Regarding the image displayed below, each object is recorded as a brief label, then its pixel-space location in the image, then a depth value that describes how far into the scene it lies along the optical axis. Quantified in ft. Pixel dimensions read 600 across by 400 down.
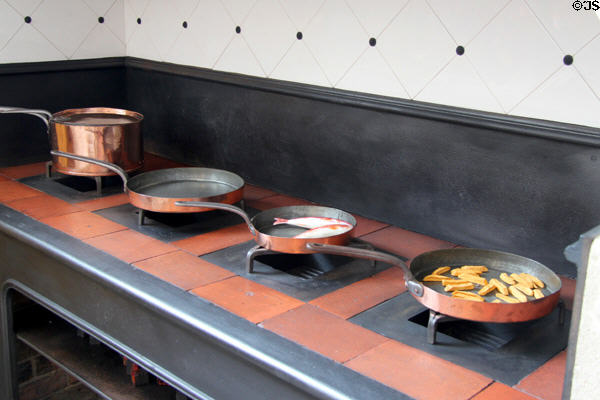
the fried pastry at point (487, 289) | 4.28
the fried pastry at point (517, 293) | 4.21
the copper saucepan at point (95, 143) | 6.59
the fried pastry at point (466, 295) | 4.17
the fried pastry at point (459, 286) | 4.34
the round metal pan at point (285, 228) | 4.93
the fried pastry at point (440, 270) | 4.62
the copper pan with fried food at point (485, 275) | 3.97
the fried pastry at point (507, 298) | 4.21
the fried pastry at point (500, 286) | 4.31
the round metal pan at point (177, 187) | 5.75
